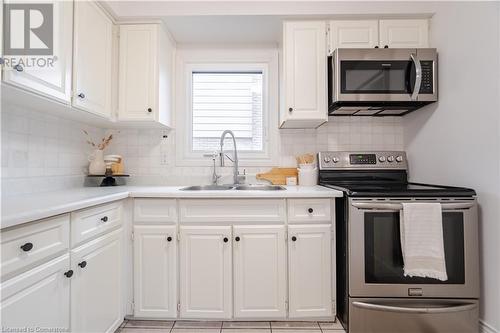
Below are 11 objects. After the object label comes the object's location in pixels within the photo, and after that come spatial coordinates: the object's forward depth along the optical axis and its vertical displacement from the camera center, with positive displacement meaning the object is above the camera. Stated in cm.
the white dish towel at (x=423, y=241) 142 -41
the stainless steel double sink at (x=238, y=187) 206 -15
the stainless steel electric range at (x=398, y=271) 145 -62
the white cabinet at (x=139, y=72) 193 +77
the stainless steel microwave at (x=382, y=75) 181 +70
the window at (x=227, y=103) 230 +63
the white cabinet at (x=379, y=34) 192 +107
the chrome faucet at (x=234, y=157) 217 +11
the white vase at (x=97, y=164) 201 +4
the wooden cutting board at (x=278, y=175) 223 -5
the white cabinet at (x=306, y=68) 193 +80
